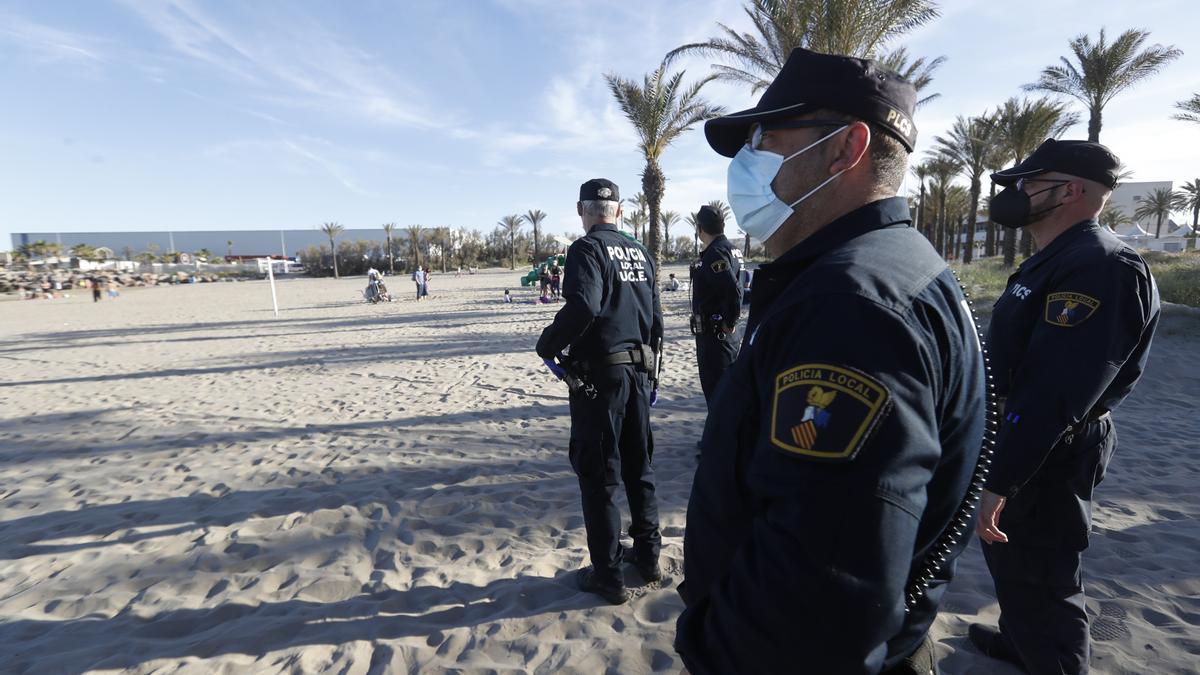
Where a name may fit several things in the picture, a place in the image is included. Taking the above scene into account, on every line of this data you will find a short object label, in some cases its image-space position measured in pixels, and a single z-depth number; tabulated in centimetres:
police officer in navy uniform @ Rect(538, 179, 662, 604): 321
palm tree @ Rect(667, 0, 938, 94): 1192
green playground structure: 2273
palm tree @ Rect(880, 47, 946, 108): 1680
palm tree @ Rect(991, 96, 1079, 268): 2033
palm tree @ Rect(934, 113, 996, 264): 2406
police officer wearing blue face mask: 91
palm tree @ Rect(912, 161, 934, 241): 3248
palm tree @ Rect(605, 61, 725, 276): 1780
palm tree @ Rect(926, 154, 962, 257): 2995
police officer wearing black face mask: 204
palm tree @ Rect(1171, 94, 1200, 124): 1688
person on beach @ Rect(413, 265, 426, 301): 2652
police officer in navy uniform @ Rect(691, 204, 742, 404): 514
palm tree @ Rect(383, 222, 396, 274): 6581
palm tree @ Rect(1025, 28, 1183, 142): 1662
